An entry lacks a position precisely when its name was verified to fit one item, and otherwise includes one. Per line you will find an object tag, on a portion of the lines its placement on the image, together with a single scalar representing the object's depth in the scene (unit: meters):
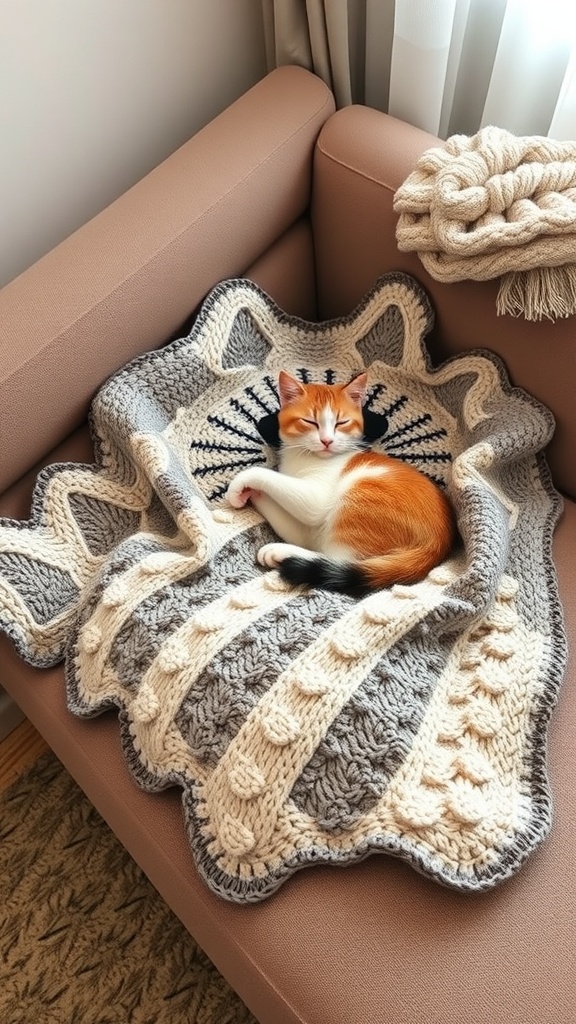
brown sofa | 0.76
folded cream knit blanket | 1.00
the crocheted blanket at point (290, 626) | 0.81
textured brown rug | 1.14
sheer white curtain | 1.15
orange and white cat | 0.99
